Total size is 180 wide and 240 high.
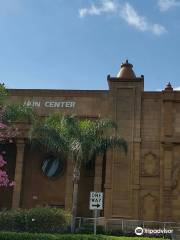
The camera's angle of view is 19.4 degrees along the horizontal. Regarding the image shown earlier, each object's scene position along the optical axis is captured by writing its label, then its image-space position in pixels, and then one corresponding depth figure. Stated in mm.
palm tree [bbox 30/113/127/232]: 30781
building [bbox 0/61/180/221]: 36188
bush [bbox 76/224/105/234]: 30531
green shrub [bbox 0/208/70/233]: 28047
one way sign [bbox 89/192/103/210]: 23875
